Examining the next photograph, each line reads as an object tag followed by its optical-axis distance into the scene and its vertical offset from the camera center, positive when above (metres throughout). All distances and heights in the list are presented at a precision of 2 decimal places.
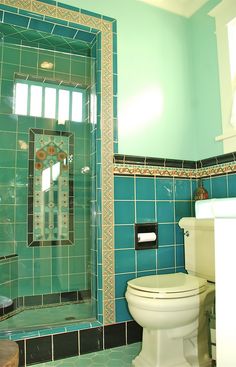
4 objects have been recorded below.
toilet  1.34 -0.56
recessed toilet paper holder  1.90 -0.22
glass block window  2.35 +0.91
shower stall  2.16 +0.18
